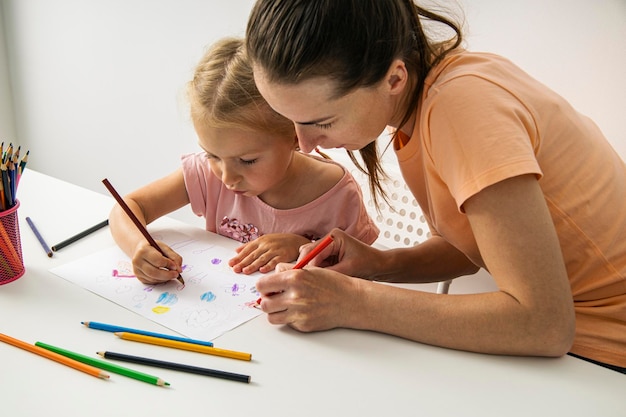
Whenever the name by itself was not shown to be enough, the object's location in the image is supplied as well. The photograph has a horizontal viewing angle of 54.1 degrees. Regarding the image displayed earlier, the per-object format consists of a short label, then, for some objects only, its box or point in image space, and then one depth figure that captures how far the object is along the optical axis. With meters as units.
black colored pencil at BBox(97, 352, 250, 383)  0.72
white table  0.68
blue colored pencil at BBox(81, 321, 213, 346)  0.79
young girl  1.06
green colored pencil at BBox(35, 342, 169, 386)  0.71
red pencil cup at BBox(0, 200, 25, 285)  0.91
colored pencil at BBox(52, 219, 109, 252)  1.07
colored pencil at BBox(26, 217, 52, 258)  1.05
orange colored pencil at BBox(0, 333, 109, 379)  0.72
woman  0.72
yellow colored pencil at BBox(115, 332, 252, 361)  0.77
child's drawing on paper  0.85
